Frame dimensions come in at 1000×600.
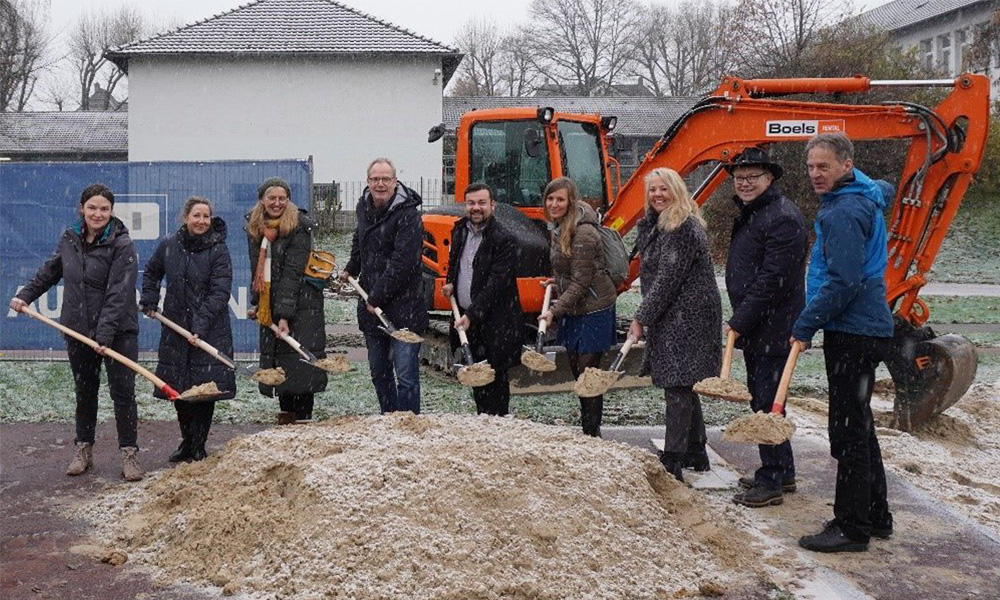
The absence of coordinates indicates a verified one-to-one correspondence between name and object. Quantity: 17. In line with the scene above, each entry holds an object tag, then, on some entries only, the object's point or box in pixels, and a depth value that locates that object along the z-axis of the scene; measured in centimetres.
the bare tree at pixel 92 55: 5909
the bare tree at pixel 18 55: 3288
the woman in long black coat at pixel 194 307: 681
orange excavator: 827
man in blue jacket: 501
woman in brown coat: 691
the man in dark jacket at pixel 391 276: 696
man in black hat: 578
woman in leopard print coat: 598
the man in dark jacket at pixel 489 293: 696
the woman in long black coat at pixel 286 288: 719
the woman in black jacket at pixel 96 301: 642
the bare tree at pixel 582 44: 5681
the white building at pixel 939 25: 4859
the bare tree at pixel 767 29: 3122
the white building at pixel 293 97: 3134
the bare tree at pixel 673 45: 5703
